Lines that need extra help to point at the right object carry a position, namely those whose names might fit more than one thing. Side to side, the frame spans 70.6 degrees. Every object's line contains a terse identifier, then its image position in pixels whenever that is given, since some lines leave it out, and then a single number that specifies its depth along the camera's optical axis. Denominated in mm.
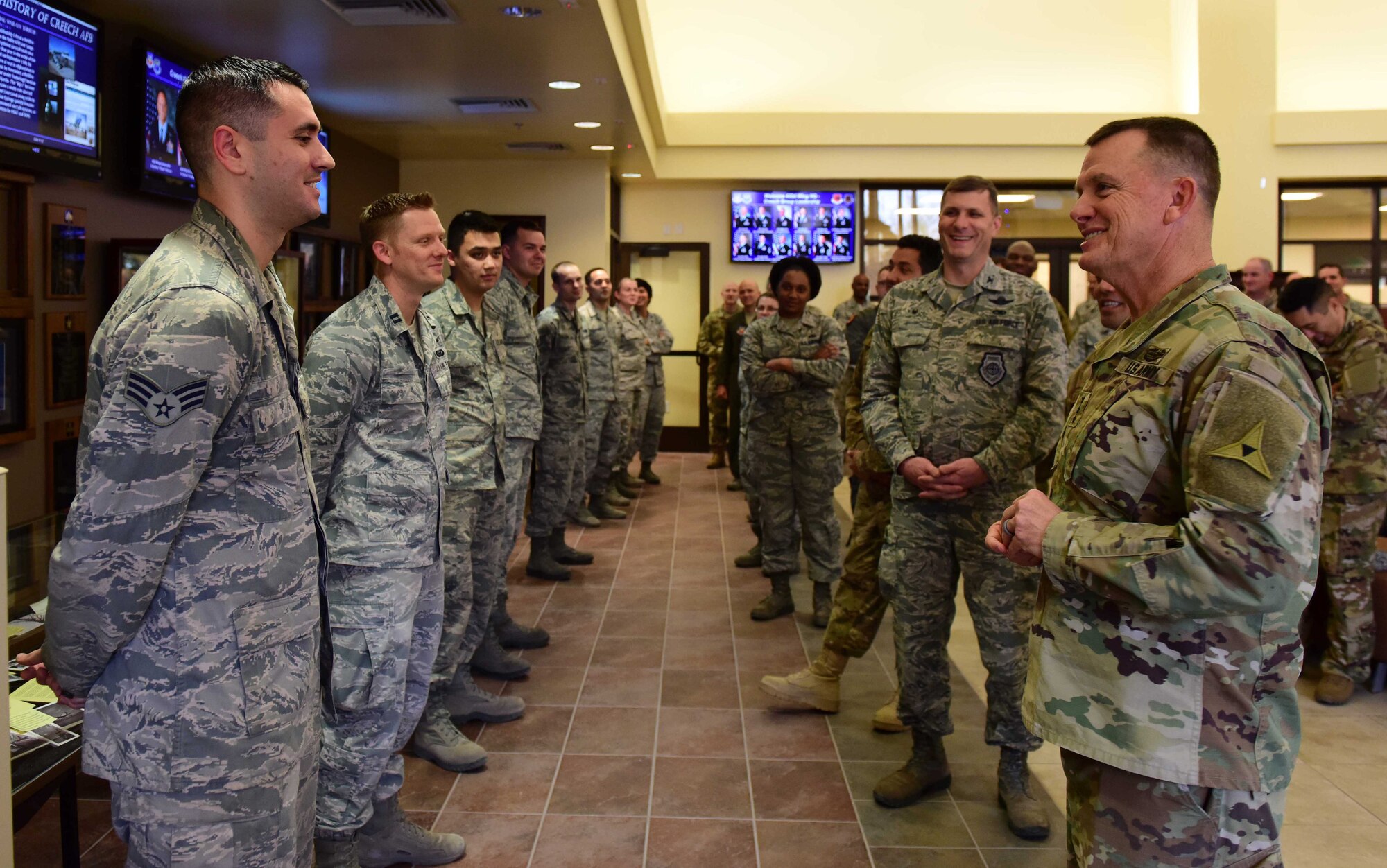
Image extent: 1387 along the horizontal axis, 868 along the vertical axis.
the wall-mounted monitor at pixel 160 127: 4461
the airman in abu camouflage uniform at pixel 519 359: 4246
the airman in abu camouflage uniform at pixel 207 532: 1366
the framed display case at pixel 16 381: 3785
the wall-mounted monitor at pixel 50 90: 3588
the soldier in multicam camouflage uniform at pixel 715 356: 9641
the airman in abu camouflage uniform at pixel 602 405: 6516
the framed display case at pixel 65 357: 4059
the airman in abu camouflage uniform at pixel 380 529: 2297
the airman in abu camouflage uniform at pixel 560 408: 5305
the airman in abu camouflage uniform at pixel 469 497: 3156
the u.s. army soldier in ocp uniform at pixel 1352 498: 3857
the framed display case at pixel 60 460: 4113
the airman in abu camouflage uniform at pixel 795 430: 4789
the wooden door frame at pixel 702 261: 10883
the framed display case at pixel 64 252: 4012
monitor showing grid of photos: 10562
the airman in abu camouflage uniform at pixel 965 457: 2750
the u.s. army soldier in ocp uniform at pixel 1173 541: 1305
